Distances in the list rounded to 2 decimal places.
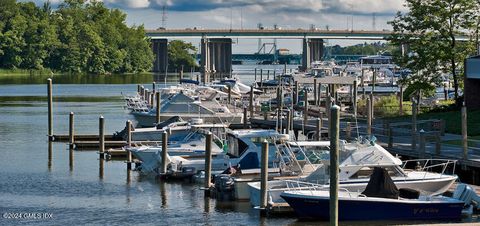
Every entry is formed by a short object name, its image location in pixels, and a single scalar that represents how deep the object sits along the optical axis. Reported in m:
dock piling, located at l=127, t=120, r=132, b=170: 54.91
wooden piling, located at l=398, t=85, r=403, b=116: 72.12
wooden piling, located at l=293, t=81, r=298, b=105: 88.50
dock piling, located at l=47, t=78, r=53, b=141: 68.19
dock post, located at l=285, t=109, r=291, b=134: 57.41
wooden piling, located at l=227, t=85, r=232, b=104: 87.70
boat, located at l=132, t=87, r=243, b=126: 76.56
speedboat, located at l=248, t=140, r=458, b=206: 39.75
